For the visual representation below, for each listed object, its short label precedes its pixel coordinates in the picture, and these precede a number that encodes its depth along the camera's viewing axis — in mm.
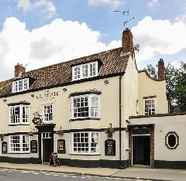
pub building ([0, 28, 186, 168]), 15628
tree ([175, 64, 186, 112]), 27731
